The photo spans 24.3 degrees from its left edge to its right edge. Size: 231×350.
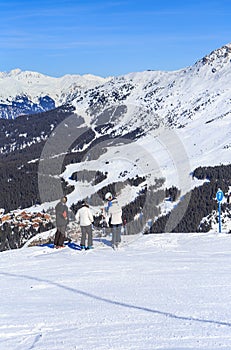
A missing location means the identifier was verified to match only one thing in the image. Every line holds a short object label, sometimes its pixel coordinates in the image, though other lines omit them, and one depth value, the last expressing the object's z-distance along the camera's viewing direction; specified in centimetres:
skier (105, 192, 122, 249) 1994
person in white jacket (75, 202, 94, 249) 1984
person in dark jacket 2078
